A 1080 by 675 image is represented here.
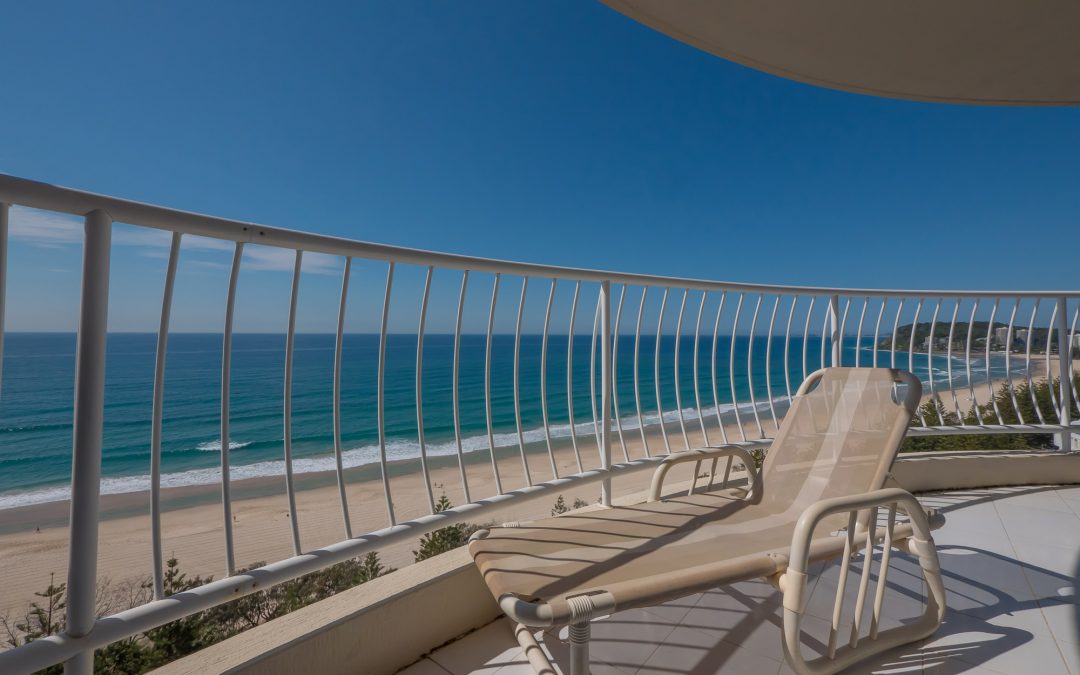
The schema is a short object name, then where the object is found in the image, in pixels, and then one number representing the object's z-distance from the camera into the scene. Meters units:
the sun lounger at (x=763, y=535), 1.27
